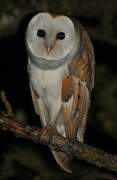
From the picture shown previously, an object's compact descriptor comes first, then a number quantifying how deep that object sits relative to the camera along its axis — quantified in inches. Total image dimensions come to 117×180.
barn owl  176.8
